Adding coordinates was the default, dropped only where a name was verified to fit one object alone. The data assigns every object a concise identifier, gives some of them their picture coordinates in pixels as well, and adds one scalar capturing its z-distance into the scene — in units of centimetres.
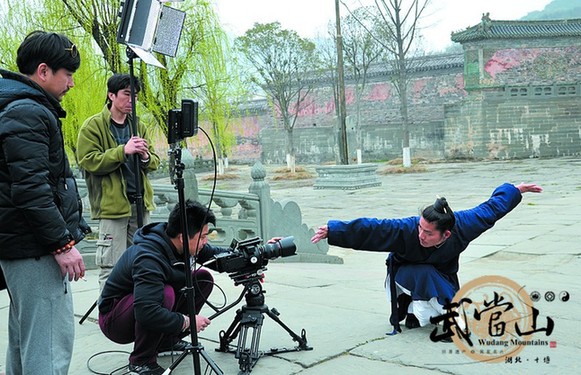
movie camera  326
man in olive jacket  404
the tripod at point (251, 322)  322
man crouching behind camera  298
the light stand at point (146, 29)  366
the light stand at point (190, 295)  287
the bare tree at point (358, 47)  3069
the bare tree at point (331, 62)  3259
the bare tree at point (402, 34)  2589
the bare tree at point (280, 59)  2889
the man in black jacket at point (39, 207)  239
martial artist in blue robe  377
